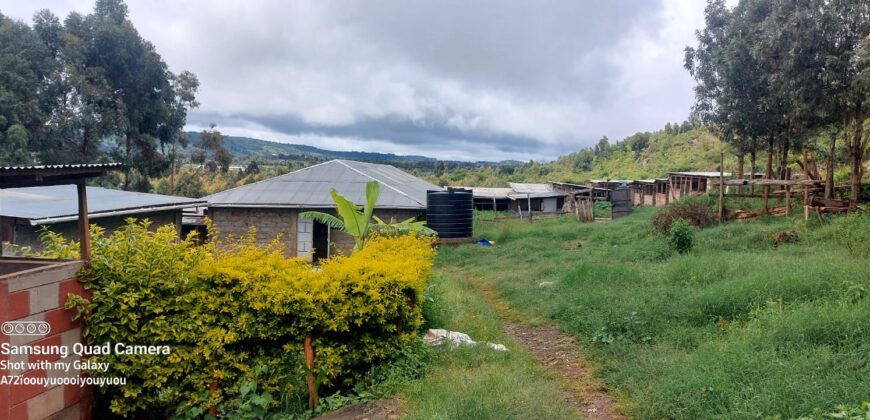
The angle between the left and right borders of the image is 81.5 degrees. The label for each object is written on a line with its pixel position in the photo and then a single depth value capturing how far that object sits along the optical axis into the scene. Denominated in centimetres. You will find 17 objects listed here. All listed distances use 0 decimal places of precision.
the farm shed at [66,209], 804
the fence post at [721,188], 1549
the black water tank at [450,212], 1748
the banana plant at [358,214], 842
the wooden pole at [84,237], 455
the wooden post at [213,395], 475
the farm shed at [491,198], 3319
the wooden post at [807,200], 1307
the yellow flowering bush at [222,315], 457
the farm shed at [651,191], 3256
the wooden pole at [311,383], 486
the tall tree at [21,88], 1677
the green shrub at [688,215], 1495
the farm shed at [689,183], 2508
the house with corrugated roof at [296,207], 1658
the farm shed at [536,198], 3347
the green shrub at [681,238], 1167
